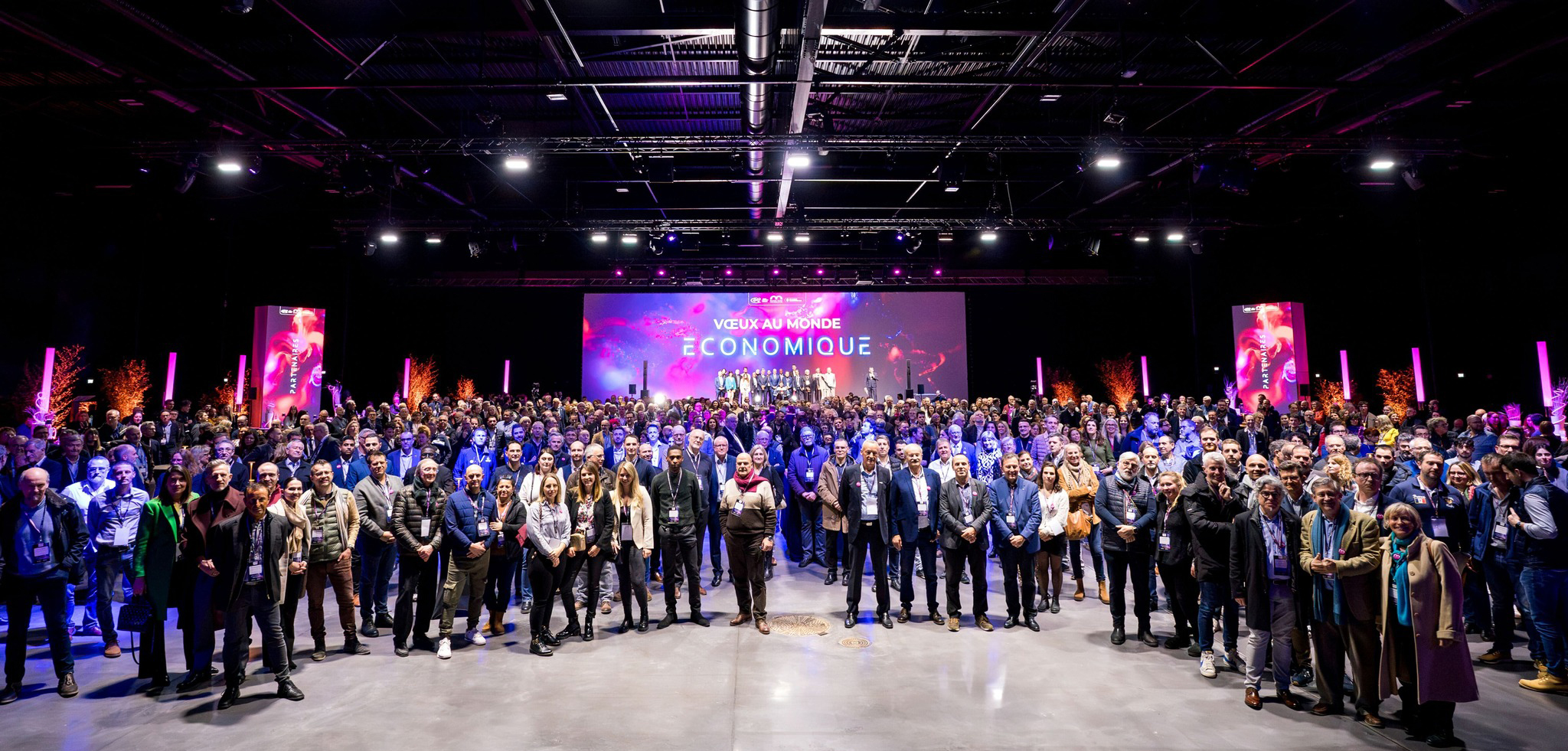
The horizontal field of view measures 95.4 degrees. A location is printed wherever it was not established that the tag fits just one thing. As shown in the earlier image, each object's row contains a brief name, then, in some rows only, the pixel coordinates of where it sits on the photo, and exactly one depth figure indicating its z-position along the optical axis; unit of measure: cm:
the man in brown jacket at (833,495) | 784
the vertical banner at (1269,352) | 1858
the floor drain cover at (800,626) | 648
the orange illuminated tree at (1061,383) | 2214
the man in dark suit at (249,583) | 477
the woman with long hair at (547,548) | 597
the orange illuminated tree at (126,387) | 1522
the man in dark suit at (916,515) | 677
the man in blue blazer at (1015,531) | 656
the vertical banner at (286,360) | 1788
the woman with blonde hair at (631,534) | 651
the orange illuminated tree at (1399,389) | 1736
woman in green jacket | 501
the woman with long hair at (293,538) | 522
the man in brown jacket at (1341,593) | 437
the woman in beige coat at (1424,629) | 404
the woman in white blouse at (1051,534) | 687
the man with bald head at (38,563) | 486
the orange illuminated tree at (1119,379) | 2175
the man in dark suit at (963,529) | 657
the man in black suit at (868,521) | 674
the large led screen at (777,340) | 2108
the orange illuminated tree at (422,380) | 2197
